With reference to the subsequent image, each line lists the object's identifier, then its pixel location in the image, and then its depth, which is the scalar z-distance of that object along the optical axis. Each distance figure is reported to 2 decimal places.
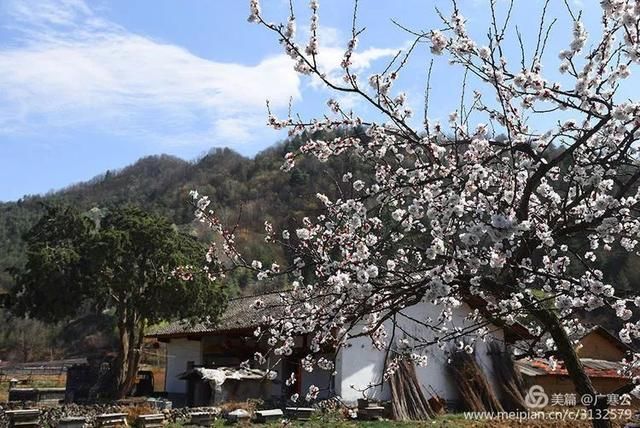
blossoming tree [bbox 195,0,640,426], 4.17
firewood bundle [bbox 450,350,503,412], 17.19
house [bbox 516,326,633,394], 19.44
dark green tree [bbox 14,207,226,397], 19.27
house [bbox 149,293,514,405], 16.89
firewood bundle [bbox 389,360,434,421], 15.17
